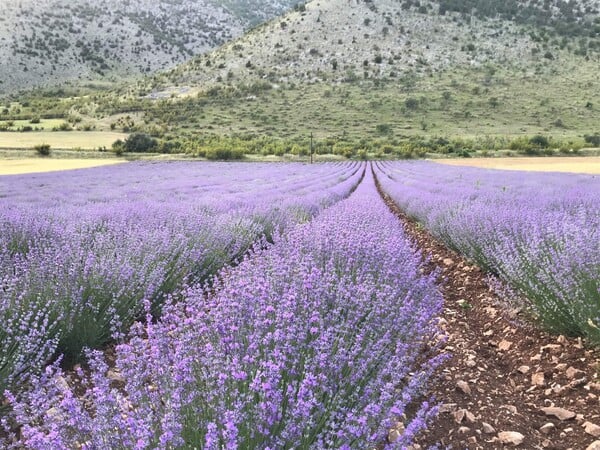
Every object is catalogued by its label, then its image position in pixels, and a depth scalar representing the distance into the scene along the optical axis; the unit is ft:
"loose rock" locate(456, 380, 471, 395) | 8.98
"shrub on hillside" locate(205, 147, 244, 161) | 107.41
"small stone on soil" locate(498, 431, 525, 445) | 7.36
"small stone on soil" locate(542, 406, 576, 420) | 8.12
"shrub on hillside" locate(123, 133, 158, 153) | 118.52
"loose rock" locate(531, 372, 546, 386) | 9.49
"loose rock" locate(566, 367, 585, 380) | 9.41
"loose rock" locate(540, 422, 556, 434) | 7.78
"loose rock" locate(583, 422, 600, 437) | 7.45
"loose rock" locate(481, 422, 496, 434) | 7.65
